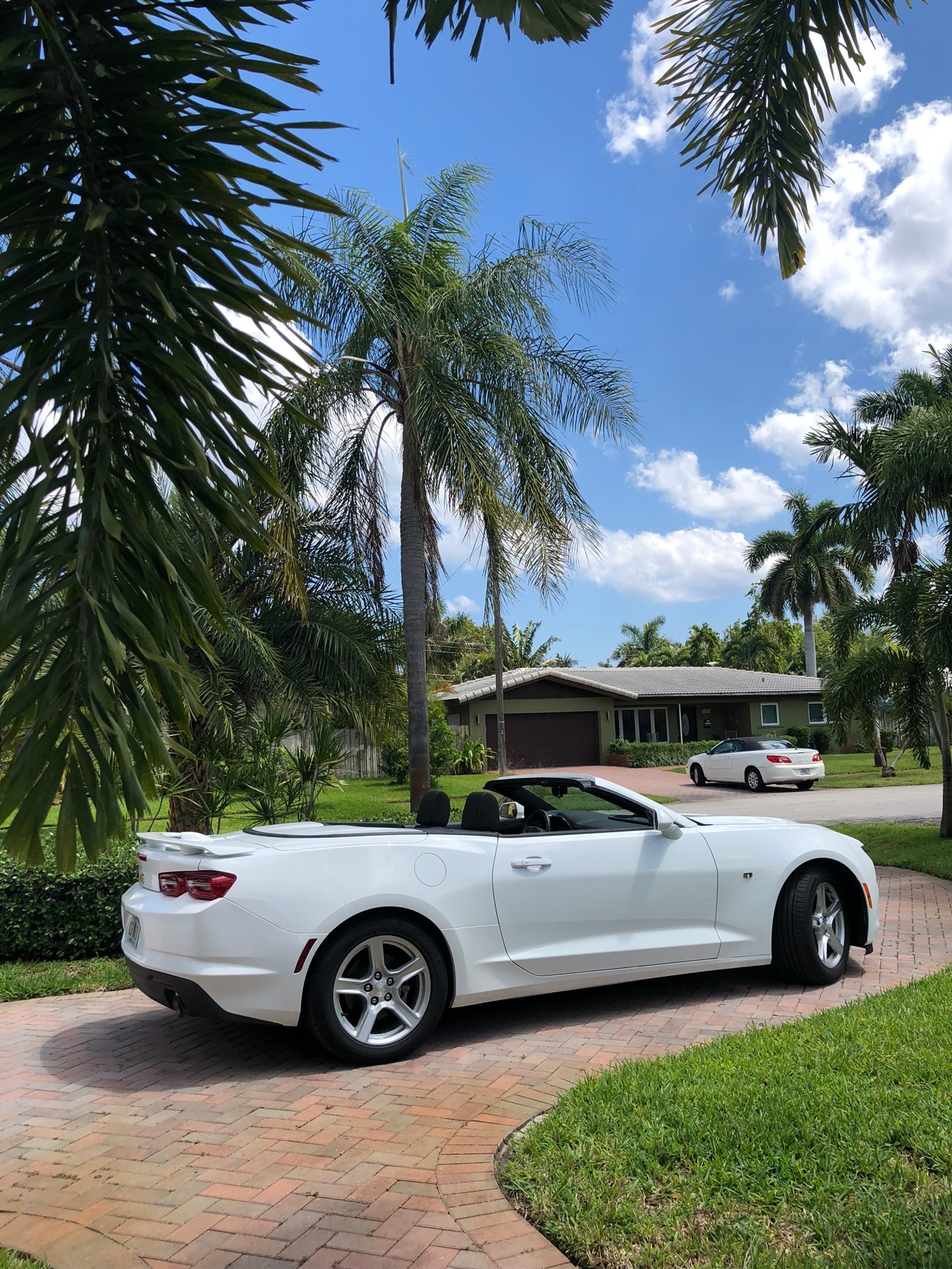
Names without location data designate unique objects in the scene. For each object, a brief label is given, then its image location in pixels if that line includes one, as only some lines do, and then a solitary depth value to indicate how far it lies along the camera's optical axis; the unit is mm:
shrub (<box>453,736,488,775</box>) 35250
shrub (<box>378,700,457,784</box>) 33156
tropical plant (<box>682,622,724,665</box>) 63375
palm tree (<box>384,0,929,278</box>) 3705
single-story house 39906
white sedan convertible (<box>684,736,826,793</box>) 27250
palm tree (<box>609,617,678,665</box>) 69250
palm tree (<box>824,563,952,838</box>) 13117
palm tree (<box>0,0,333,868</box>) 1608
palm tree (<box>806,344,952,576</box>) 13656
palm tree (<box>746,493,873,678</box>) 43719
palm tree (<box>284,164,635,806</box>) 11742
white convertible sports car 5020
